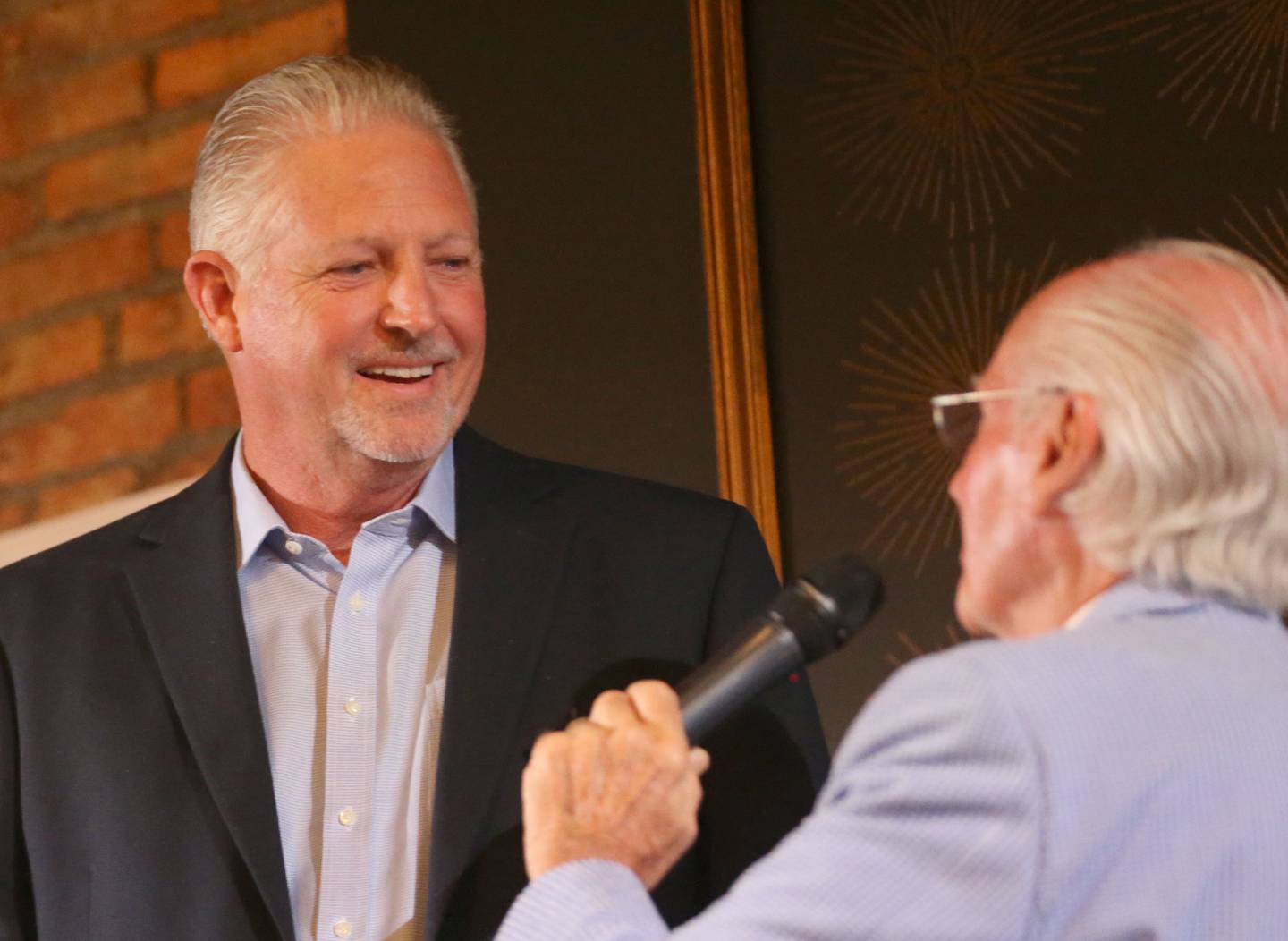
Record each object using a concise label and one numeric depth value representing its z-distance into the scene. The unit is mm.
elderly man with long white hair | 2136
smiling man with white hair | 2497
